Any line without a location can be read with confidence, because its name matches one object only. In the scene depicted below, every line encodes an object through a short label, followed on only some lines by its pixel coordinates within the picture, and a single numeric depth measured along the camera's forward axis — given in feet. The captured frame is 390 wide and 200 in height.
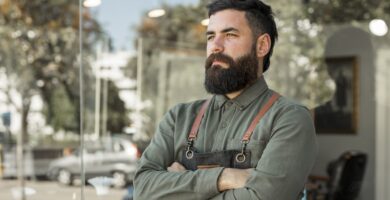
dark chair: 23.12
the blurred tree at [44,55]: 29.37
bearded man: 6.16
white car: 25.48
